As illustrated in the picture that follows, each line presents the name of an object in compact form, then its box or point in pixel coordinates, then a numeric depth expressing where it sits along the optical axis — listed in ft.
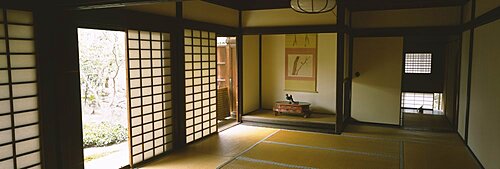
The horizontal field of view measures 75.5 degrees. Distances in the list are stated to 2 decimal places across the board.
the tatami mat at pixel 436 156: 14.58
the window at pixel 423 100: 31.76
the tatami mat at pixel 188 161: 14.48
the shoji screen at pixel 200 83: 18.01
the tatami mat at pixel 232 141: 16.96
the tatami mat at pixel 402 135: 18.95
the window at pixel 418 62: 30.91
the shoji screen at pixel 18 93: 9.80
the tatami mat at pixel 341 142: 16.80
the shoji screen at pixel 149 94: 14.35
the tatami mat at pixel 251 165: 14.21
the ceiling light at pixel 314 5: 13.52
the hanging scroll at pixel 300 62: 24.97
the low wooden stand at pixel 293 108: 23.16
